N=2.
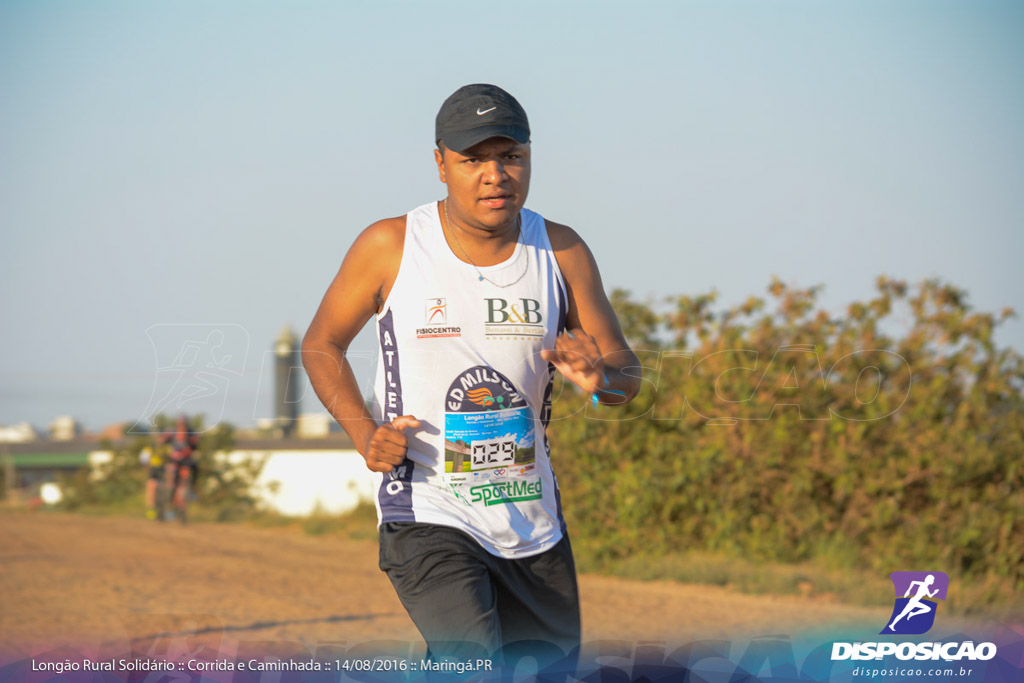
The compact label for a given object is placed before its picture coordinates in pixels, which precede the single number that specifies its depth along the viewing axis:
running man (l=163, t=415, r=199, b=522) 33.81
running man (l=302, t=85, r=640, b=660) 7.18
